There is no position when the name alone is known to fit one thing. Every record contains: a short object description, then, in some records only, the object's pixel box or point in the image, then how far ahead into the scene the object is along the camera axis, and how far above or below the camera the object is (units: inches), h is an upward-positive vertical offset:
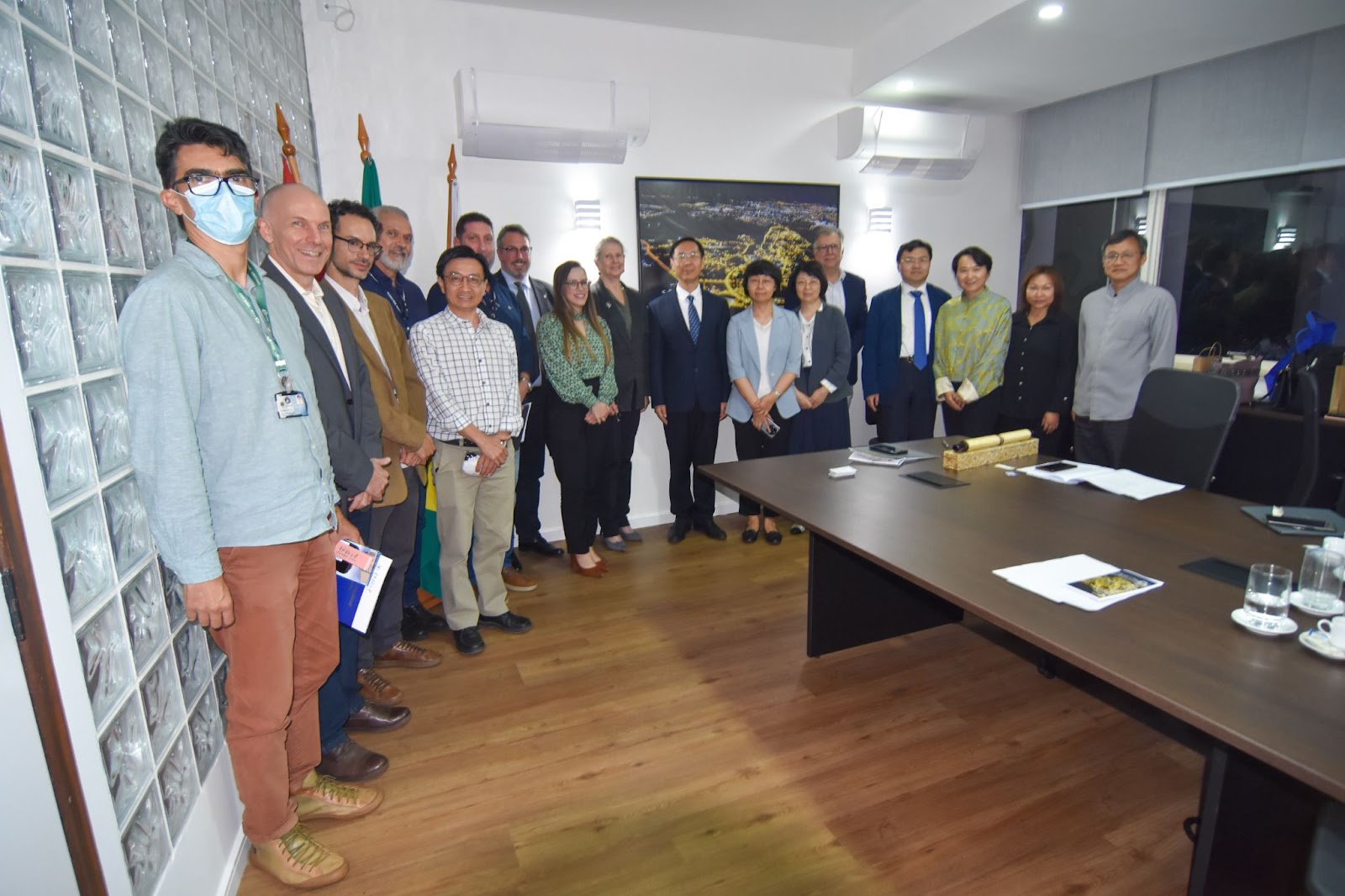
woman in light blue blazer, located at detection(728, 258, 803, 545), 156.6 -11.3
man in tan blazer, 93.3 -14.6
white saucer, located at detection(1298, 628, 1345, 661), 47.4 -24.6
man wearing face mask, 53.5 -11.8
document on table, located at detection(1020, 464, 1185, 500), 86.4 -24.3
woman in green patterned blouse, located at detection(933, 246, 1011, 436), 155.9 -11.2
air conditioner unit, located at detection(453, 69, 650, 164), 141.9 +40.4
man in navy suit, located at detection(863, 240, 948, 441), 171.5 -11.6
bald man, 73.9 -9.0
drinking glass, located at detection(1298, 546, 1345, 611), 54.4 -22.5
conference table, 42.5 -25.1
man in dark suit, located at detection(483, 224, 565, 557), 138.2 -7.6
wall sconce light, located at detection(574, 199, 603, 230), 163.2 +22.0
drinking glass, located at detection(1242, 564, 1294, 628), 52.3 -23.2
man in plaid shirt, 106.4 -17.9
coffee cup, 47.9 -23.9
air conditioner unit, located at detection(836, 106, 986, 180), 179.6 +42.6
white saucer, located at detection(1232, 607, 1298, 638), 50.7 -24.7
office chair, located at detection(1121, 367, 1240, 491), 95.1 -19.1
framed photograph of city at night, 172.2 +21.2
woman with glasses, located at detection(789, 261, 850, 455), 161.5 -14.7
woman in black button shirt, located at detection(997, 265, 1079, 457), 152.3 -13.3
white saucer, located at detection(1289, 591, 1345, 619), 53.1 -24.6
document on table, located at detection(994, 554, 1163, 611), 57.3 -24.7
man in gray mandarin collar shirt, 138.9 -9.6
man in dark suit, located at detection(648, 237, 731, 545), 159.5 -15.1
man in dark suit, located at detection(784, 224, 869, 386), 173.6 +3.3
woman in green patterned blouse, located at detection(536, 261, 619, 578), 134.8 -19.4
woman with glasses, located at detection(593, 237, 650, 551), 150.2 -10.4
